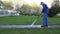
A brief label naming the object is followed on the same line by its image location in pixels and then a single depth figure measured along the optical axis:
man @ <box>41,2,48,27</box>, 5.39
